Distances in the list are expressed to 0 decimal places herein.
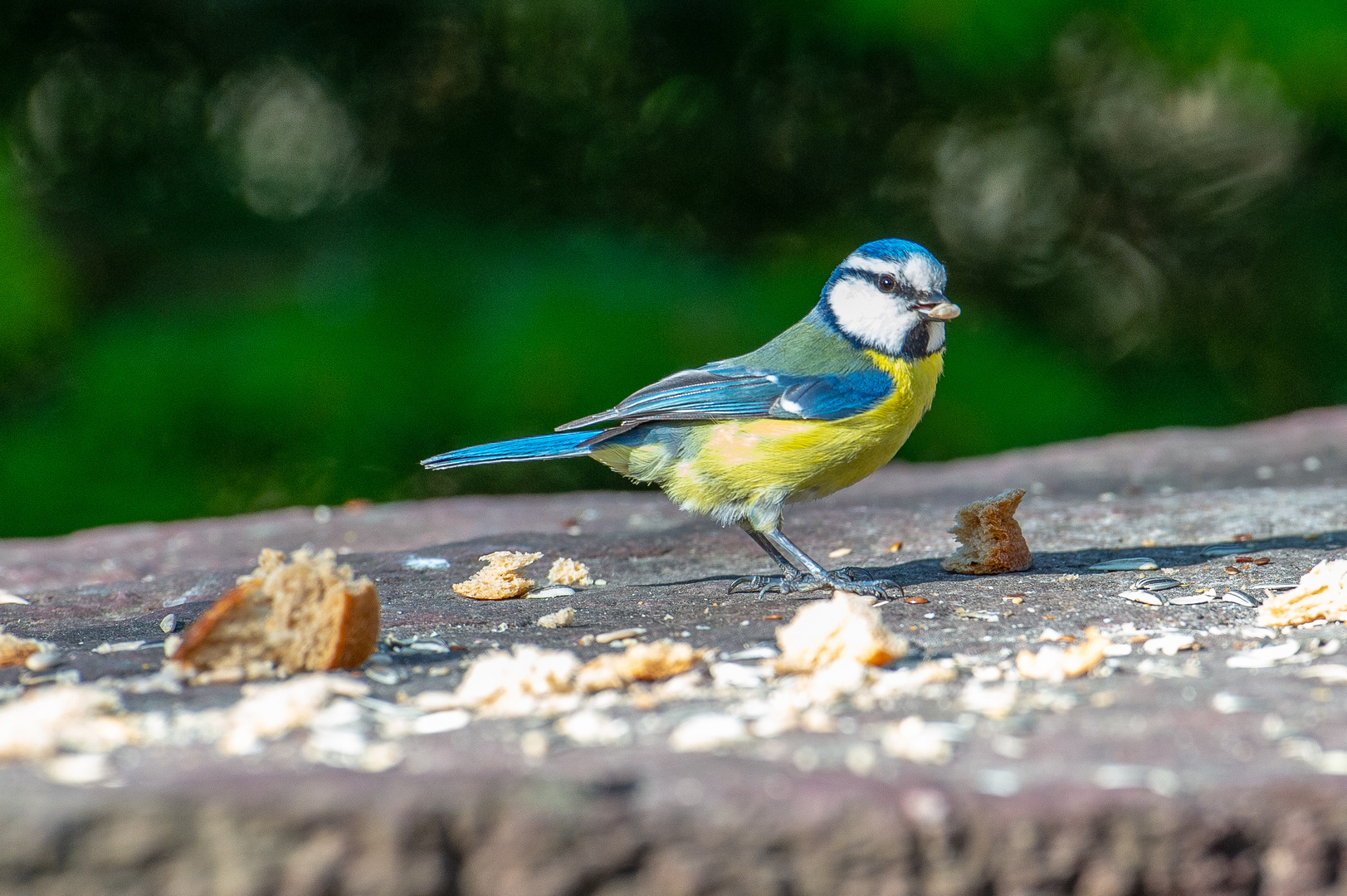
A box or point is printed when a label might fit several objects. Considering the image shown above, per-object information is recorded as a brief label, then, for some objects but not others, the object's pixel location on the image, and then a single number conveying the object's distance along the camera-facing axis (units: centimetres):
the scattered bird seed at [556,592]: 591
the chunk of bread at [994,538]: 598
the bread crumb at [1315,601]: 461
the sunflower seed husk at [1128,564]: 598
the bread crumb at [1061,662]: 400
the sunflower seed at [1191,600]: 516
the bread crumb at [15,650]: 433
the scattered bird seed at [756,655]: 443
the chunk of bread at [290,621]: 409
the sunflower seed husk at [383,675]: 409
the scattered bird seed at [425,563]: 655
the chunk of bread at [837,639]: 407
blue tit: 627
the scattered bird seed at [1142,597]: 517
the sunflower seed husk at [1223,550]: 626
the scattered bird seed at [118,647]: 463
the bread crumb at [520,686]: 361
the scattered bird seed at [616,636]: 475
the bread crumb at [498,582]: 580
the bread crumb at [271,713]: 317
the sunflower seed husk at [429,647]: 461
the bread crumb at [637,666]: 387
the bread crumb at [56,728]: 298
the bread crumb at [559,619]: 509
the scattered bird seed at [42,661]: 424
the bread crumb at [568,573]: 611
